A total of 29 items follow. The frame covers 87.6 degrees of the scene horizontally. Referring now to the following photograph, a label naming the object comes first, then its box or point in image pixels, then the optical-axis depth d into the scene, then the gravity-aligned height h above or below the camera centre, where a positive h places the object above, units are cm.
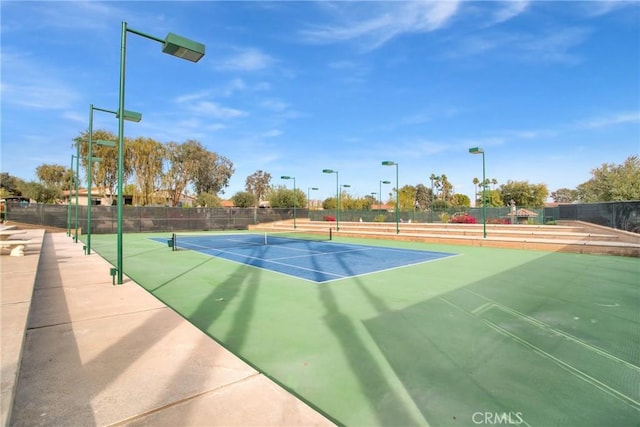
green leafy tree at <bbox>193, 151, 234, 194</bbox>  6300 +741
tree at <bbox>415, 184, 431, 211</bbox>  10279 +529
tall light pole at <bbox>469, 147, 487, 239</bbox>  1928 +365
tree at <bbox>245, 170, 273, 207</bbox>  9919 +818
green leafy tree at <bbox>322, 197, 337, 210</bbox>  6303 +153
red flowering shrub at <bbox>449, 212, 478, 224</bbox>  3034 -63
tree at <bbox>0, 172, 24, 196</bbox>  6852 +579
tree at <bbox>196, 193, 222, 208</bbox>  5728 +186
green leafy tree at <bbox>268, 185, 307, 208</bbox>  5134 +208
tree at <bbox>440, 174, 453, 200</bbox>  10000 +782
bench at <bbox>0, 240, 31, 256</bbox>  1123 -129
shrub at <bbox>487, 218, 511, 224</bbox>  3025 -70
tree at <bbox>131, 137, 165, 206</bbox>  4594 +644
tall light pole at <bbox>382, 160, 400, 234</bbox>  2300 +342
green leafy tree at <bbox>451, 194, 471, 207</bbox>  9210 +368
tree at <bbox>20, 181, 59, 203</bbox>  5913 +314
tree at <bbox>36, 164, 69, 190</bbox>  6556 +680
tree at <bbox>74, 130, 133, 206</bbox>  4385 +626
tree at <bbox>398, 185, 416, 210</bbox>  6264 +221
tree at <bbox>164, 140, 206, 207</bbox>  5266 +767
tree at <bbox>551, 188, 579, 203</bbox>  12789 +732
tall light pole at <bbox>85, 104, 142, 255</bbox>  920 +261
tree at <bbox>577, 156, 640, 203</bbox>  3450 +375
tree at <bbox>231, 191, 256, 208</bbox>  6375 +232
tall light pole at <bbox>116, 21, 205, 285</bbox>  686 +338
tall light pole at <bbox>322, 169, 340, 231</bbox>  2928 +361
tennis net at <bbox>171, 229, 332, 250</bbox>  1816 -196
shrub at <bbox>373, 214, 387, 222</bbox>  3643 -63
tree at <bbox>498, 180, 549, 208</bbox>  7000 +451
